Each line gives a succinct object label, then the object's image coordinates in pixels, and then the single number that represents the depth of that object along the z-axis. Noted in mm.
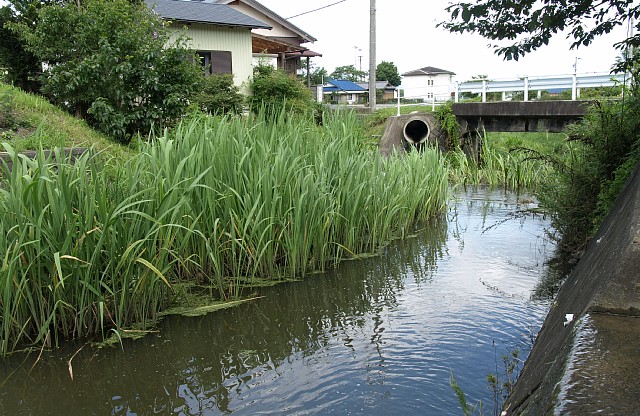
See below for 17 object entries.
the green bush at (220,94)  14431
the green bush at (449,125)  16609
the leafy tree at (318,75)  47556
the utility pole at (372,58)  20969
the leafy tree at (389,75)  70156
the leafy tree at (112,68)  9750
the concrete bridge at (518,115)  14203
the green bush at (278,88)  16781
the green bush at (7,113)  8273
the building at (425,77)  64125
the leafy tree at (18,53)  12923
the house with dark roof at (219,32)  18328
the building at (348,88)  45156
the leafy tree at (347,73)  72125
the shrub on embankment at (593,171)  5266
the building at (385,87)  59156
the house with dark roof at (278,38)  24172
